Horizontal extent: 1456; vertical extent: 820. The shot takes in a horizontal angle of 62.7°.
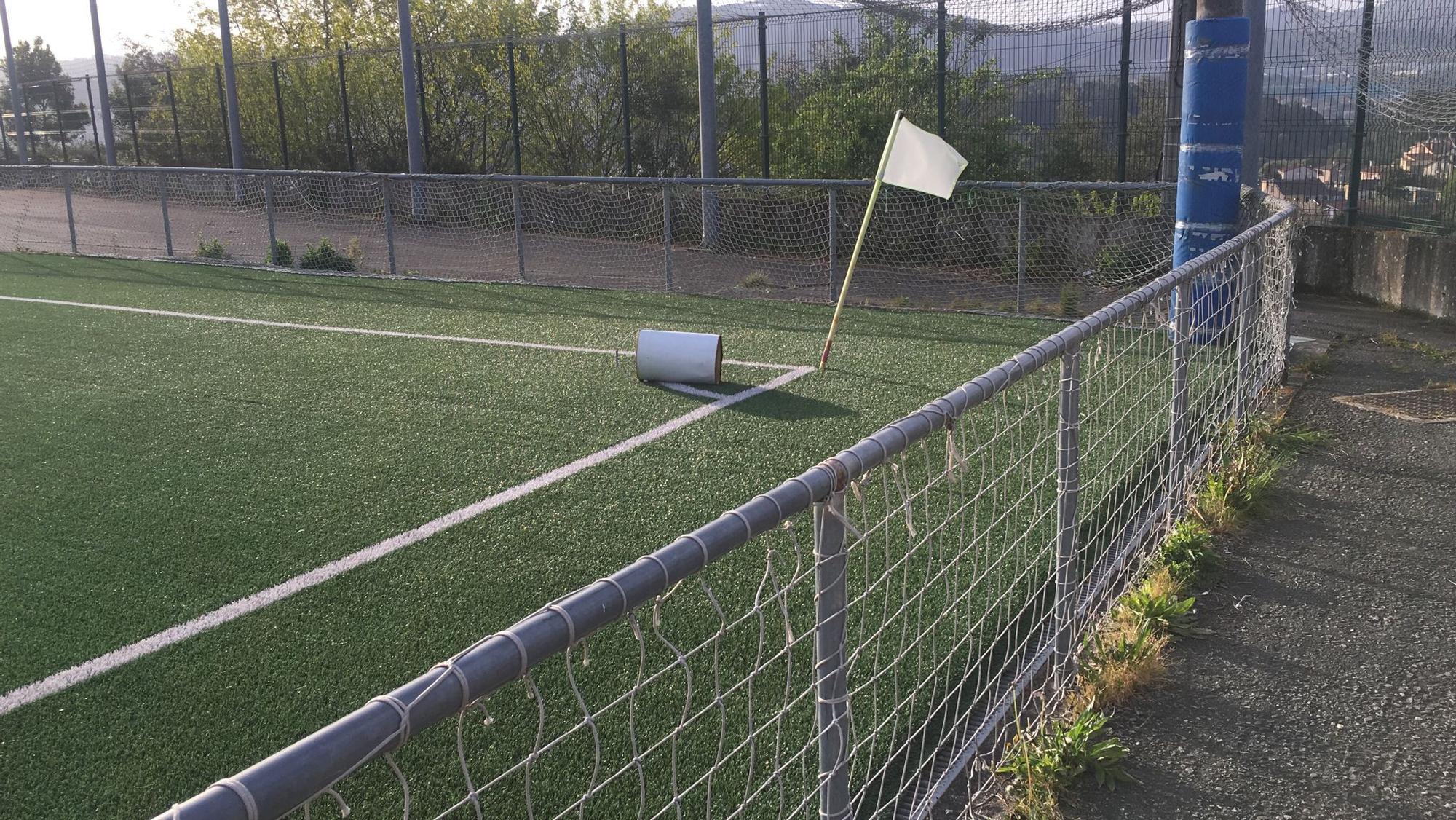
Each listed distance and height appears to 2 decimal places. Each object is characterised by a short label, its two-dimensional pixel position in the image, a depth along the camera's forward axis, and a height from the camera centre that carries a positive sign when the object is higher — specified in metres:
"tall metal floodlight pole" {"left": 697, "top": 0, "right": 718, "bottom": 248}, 15.02 +1.01
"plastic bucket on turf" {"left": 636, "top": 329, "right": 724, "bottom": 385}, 8.09 -1.18
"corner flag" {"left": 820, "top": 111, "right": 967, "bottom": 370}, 6.49 +0.06
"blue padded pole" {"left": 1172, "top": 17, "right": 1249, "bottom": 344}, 8.66 +0.20
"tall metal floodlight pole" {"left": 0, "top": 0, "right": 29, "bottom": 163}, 33.25 +2.49
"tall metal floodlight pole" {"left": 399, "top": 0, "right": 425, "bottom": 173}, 18.64 +1.43
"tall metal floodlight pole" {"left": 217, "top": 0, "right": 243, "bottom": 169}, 22.84 +1.90
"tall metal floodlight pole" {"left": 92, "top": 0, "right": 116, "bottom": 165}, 29.53 +2.07
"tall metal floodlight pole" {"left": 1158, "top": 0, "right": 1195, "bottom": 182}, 12.98 +0.94
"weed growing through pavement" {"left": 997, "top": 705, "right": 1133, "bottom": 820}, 3.18 -1.62
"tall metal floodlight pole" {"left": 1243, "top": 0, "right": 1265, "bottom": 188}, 10.41 +0.48
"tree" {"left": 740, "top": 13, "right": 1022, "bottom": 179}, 14.88 +0.89
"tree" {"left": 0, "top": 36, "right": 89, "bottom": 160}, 37.38 +2.62
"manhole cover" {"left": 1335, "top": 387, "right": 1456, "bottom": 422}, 7.01 -1.45
